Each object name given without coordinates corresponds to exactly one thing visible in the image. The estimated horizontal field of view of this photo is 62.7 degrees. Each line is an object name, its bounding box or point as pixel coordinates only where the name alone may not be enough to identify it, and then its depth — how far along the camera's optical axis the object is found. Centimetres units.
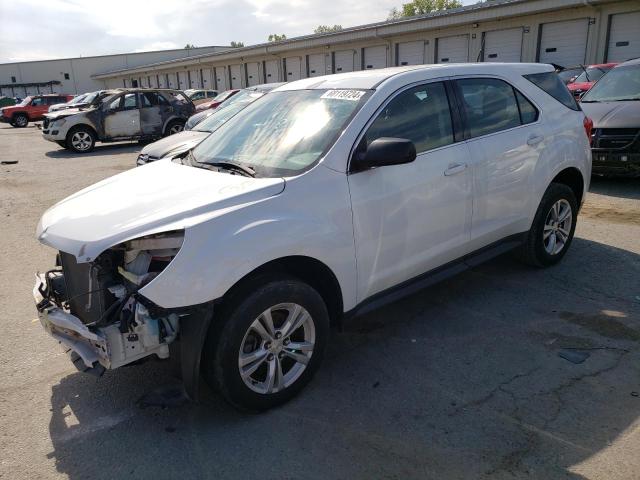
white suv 270
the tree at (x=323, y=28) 9968
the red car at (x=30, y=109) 3269
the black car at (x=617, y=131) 801
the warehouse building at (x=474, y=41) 1866
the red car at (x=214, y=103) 1842
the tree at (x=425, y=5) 6931
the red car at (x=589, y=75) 1337
